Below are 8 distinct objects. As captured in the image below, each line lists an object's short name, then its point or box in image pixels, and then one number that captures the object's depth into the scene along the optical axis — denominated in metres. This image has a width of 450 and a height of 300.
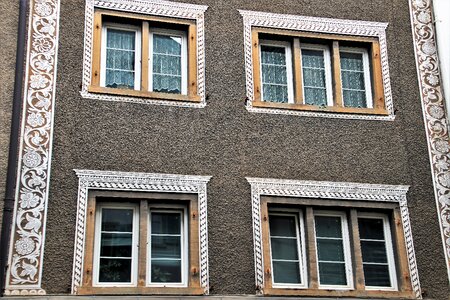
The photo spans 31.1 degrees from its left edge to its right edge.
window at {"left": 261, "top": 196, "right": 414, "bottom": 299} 12.44
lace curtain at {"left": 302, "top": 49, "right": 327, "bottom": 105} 13.76
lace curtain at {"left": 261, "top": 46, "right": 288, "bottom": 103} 13.59
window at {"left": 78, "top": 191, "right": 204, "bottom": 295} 11.74
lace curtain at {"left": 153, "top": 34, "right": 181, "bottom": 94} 13.14
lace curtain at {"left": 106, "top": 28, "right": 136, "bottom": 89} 12.99
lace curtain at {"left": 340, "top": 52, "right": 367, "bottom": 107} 13.92
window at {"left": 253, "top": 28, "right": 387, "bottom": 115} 13.60
